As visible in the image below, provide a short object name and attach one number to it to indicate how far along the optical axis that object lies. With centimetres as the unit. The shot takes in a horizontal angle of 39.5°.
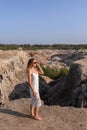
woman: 297
